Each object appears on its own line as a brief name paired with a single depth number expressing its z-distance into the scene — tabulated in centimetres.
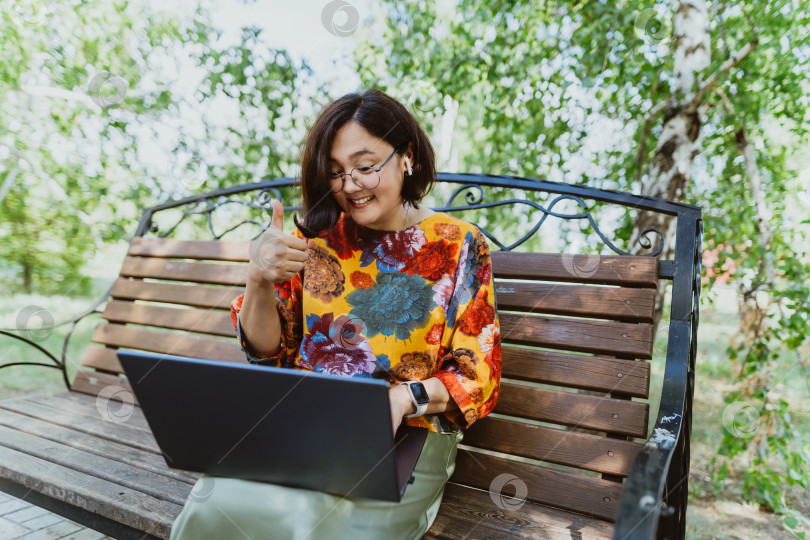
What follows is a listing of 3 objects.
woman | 151
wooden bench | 163
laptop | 104
